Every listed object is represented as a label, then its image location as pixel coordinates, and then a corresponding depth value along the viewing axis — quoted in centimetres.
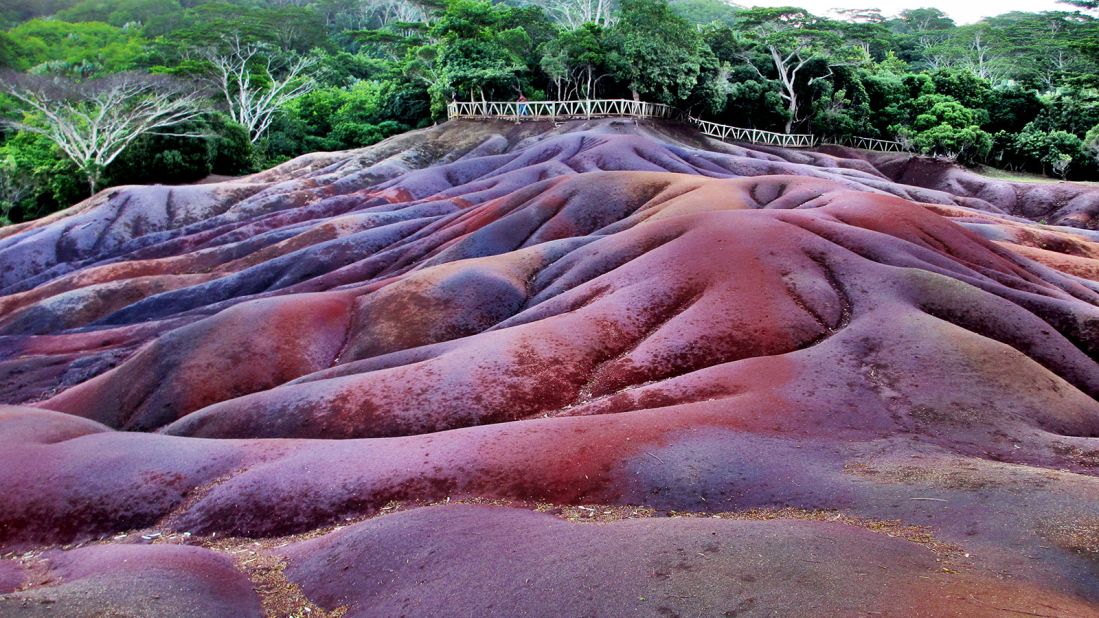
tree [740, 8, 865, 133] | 5984
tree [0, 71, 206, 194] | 4922
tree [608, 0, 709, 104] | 5469
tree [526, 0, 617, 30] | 7731
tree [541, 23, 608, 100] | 5566
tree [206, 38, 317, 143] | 6469
